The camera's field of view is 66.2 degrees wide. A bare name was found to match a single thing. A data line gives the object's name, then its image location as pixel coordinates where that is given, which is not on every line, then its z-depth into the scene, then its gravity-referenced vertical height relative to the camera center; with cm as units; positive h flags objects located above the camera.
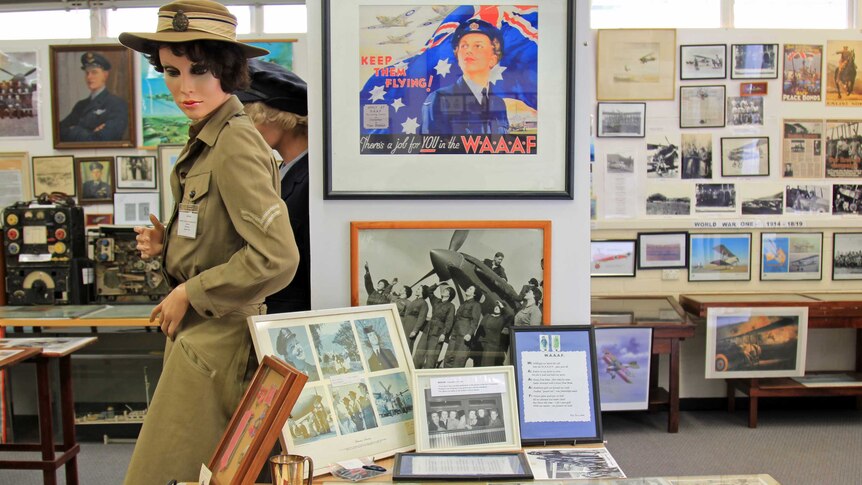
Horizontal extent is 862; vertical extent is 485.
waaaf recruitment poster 186 +39
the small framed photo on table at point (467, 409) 166 -52
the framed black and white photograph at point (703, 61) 476 +104
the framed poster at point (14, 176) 480 +23
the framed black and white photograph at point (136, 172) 480 +26
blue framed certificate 174 -48
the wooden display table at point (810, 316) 438 -74
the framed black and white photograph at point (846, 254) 484 -36
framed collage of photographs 161 -45
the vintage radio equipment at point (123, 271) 430 -42
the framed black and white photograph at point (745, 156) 481 +36
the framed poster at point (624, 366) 427 -105
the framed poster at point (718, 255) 481 -36
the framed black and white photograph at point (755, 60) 477 +105
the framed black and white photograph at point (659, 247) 480 -30
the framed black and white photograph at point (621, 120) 478 +62
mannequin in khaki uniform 147 -12
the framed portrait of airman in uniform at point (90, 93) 474 +80
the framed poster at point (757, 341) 435 -89
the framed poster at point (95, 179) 480 +21
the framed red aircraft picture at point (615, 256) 481 -37
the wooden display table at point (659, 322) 428 -75
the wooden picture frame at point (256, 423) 129 -44
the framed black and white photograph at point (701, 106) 477 +72
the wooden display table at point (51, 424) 311 -105
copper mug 134 -54
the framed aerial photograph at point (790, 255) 483 -36
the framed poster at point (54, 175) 480 +24
